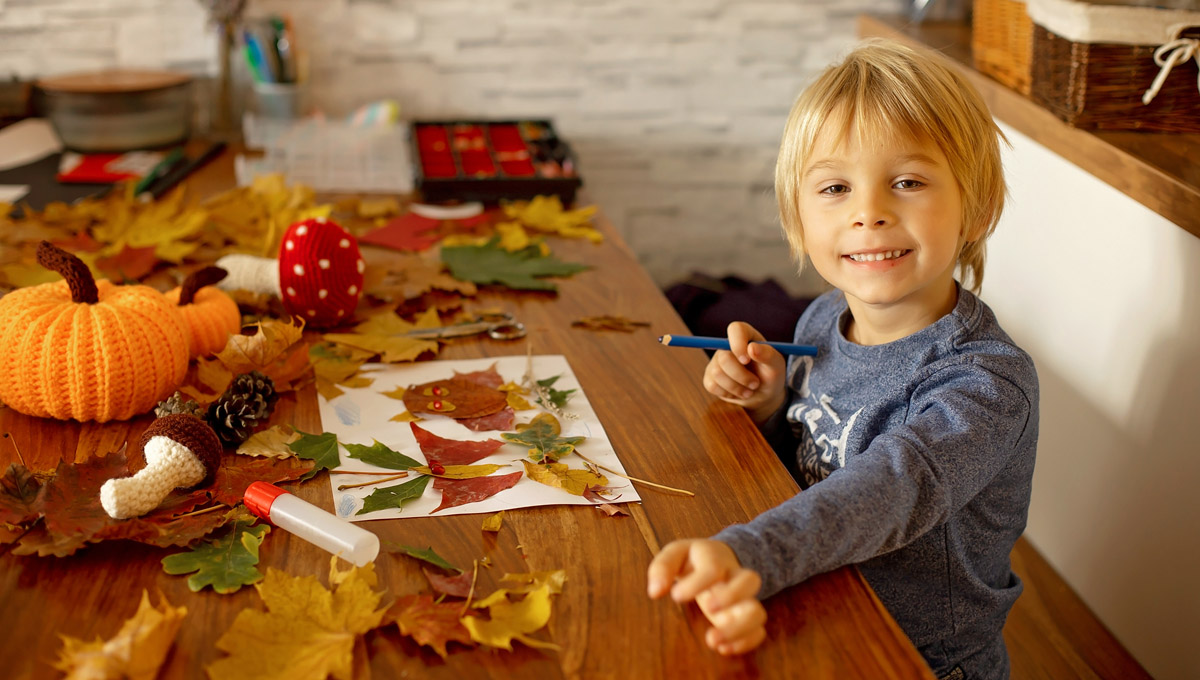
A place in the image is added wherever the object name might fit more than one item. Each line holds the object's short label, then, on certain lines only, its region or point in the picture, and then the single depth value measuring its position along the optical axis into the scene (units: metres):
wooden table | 0.64
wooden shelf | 1.07
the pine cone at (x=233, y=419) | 0.89
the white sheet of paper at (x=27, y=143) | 1.75
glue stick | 0.73
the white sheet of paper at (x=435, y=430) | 0.82
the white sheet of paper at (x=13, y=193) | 1.55
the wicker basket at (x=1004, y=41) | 1.49
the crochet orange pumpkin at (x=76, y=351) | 0.90
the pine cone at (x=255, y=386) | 0.93
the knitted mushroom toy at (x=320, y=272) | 1.12
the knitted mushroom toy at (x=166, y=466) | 0.75
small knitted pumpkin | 1.03
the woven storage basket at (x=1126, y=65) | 1.20
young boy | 0.83
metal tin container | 1.77
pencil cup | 1.91
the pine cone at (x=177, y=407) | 0.91
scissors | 1.15
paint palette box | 1.59
